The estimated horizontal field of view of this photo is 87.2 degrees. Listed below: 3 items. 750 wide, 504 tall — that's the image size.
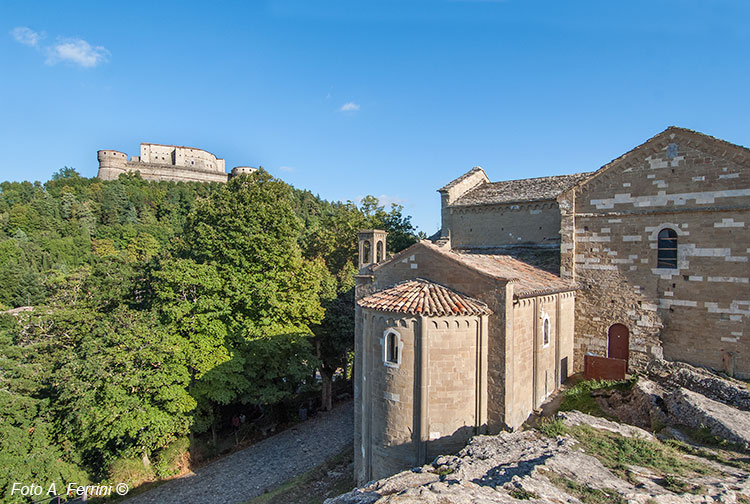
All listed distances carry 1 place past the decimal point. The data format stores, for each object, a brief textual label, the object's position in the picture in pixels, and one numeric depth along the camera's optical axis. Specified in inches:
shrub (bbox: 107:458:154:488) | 721.0
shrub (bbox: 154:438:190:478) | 759.7
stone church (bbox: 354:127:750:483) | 488.4
